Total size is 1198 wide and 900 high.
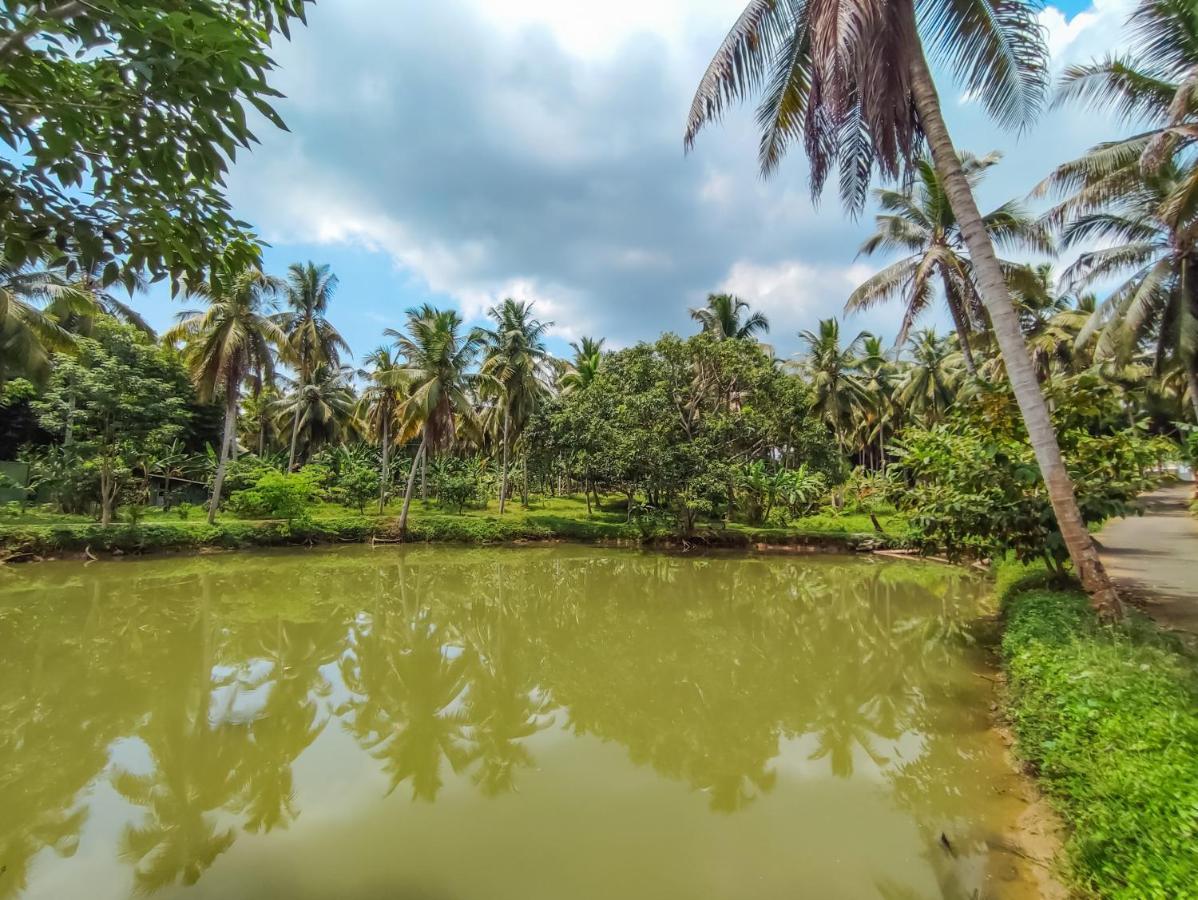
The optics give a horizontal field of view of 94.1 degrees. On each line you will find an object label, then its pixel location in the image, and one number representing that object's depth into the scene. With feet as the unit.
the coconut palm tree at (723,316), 89.97
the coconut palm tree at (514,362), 79.41
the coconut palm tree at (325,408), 105.70
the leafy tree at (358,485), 84.12
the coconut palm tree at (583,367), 97.45
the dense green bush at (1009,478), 24.02
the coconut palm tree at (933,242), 38.93
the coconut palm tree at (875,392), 101.60
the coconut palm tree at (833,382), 90.68
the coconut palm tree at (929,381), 95.50
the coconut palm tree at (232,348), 61.98
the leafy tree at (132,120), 5.61
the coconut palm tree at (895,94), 19.56
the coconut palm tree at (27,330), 46.73
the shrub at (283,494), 64.90
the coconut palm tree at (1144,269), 35.96
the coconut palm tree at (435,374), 70.69
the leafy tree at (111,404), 57.98
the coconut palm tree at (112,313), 66.18
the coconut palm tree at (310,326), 83.87
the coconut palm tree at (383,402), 84.74
